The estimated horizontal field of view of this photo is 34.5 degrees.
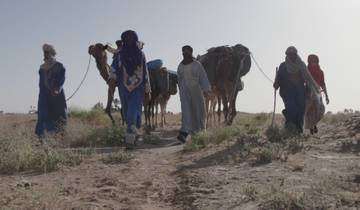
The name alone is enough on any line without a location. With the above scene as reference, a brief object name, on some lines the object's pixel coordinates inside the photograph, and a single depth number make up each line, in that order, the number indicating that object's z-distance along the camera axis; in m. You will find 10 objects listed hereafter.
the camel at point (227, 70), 14.97
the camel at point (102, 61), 14.08
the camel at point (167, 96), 18.82
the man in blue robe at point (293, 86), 11.16
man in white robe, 11.77
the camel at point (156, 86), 15.95
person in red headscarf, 13.53
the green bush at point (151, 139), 11.40
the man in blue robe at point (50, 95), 11.53
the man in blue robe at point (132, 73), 10.21
